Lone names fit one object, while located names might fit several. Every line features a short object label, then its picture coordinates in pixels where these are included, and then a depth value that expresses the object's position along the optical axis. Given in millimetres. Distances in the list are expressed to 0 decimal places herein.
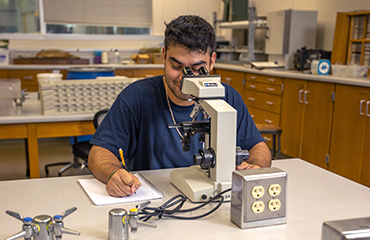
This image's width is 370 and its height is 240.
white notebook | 1099
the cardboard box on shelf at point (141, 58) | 5551
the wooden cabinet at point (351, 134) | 3004
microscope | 1036
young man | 1380
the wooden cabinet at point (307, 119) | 3443
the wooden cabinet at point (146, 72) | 5402
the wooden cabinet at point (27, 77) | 4980
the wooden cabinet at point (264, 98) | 4125
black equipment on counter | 4059
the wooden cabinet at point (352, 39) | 3586
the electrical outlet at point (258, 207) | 927
